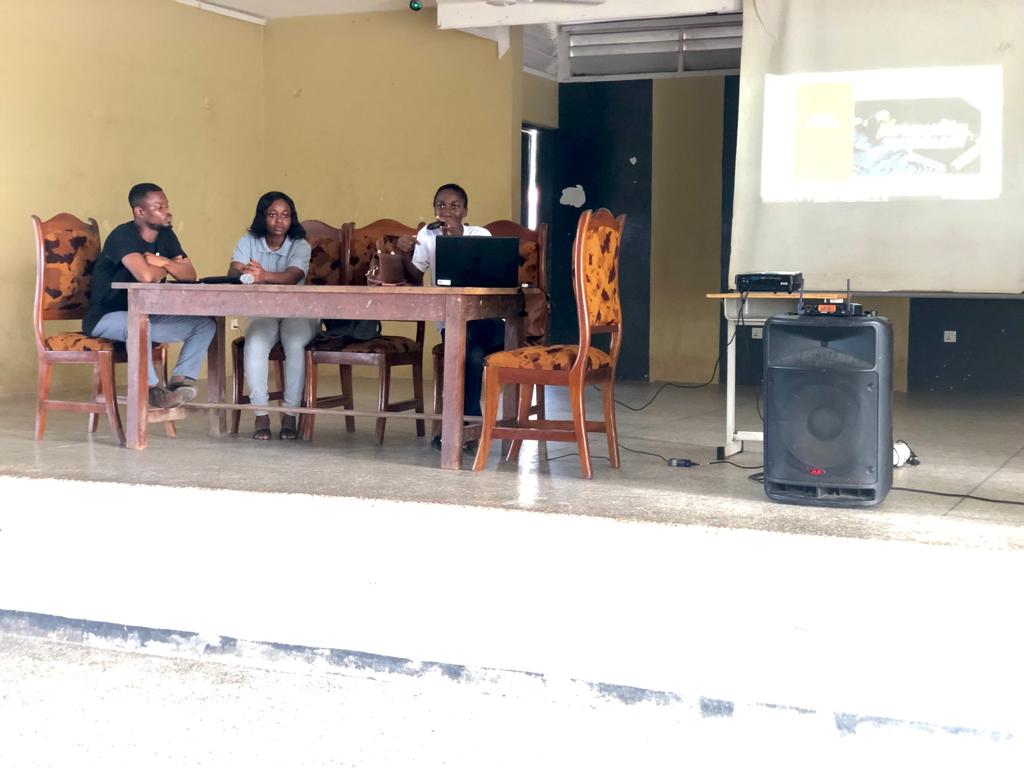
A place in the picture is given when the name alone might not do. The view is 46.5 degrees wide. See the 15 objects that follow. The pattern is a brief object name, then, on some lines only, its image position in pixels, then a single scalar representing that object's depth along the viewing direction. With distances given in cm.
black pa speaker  341
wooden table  408
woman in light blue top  490
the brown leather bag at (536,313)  471
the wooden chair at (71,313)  471
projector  461
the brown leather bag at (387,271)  451
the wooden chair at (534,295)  475
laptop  435
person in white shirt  480
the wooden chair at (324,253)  545
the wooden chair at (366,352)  493
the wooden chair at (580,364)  404
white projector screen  534
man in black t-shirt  474
